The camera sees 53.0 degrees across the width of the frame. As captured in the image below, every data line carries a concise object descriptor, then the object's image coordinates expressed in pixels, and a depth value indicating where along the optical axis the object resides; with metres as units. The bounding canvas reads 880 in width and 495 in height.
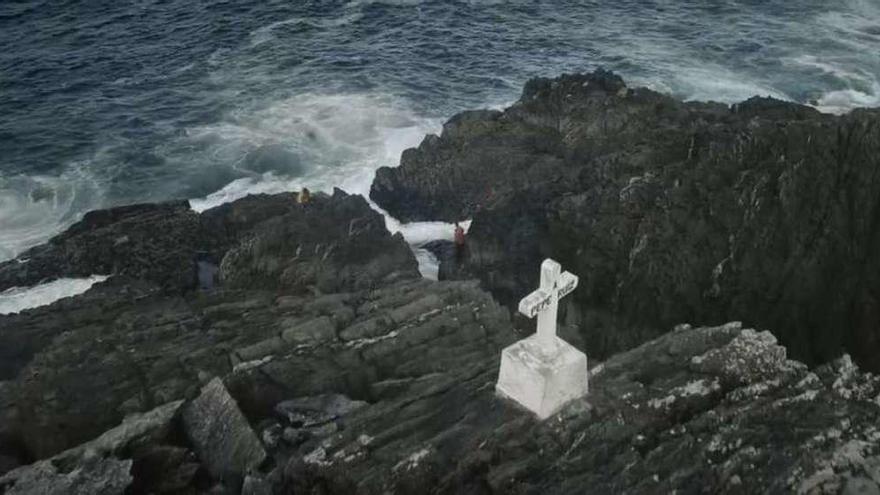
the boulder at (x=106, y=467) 16.64
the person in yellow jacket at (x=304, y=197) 34.06
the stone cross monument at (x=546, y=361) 15.83
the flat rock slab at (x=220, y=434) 17.55
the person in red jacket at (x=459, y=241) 32.53
